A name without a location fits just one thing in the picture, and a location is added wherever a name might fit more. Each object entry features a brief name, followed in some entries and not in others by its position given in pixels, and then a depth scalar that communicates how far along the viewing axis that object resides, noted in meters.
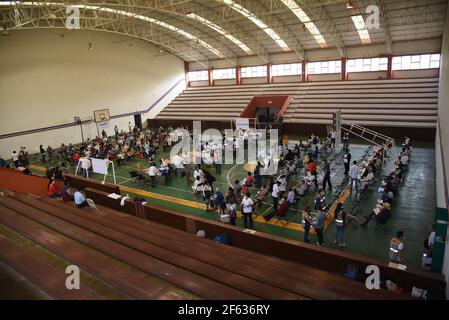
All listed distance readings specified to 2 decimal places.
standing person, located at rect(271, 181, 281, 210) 12.45
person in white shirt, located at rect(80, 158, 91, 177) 18.12
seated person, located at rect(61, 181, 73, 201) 13.22
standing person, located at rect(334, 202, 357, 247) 9.53
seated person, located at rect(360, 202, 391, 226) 10.56
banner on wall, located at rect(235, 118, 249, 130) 28.69
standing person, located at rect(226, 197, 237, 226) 11.34
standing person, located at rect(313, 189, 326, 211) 10.95
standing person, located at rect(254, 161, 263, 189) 15.91
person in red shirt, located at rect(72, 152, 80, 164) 21.69
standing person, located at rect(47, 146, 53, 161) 24.92
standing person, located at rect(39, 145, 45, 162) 24.08
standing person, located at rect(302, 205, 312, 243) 9.74
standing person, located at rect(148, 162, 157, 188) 16.39
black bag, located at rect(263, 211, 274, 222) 11.62
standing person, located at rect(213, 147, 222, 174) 18.43
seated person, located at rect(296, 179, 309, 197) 13.40
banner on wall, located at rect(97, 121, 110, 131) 32.08
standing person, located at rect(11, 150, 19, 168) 22.02
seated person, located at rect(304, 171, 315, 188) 14.54
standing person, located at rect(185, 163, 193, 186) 17.03
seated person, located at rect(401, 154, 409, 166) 16.71
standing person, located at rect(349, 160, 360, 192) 13.70
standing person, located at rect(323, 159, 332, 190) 14.55
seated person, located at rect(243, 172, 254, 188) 14.20
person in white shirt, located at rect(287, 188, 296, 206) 12.22
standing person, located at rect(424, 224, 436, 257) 8.18
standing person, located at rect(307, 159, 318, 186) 14.77
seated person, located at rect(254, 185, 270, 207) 13.14
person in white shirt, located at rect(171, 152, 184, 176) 18.33
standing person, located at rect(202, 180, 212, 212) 13.27
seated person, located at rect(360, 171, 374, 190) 14.49
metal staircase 19.20
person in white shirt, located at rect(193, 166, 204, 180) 14.93
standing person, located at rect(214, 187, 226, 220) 11.60
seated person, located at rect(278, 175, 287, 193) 13.12
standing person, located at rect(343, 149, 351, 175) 16.27
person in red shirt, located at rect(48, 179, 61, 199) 14.20
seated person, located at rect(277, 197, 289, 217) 11.91
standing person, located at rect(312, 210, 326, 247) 9.45
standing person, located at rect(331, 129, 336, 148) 22.67
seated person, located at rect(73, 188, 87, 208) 12.17
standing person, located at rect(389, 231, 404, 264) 7.93
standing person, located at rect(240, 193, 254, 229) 11.09
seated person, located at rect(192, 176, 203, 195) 14.56
